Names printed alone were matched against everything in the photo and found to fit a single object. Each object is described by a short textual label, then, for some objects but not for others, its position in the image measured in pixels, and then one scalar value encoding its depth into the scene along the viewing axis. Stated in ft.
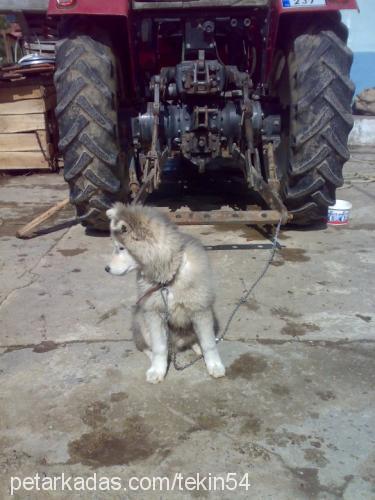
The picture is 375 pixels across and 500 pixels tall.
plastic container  14.60
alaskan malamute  7.29
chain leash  7.64
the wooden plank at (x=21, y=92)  21.71
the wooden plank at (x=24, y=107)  21.91
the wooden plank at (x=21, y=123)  21.95
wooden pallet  21.81
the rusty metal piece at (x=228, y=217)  11.69
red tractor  12.04
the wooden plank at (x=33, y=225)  14.11
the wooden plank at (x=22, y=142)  22.25
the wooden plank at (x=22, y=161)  22.50
